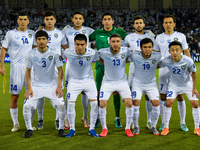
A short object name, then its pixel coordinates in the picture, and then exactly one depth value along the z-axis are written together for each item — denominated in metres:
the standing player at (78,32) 5.35
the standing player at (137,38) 5.25
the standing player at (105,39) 5.30
